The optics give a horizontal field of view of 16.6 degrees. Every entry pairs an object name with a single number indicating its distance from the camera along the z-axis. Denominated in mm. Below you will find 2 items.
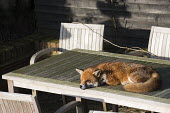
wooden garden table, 5114
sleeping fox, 5341
